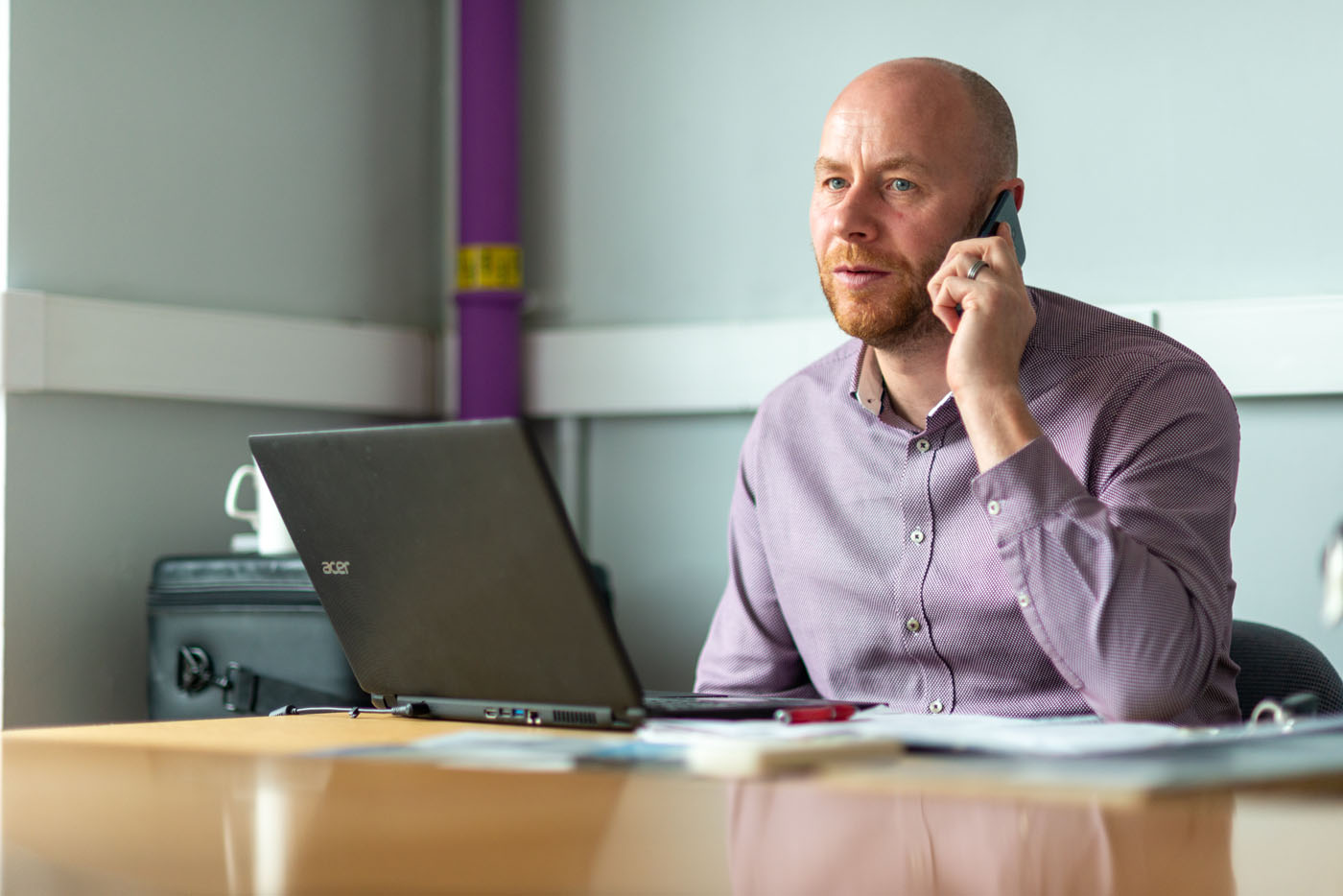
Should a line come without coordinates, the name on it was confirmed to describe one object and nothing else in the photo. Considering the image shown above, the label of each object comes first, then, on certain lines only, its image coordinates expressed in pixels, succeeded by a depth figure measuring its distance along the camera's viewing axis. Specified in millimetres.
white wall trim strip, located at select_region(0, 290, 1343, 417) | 3965
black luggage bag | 3982
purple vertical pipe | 4617
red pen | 2784
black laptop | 2726
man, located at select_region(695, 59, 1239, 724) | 3002
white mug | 4088
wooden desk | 1907
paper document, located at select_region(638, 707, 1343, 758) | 2567
